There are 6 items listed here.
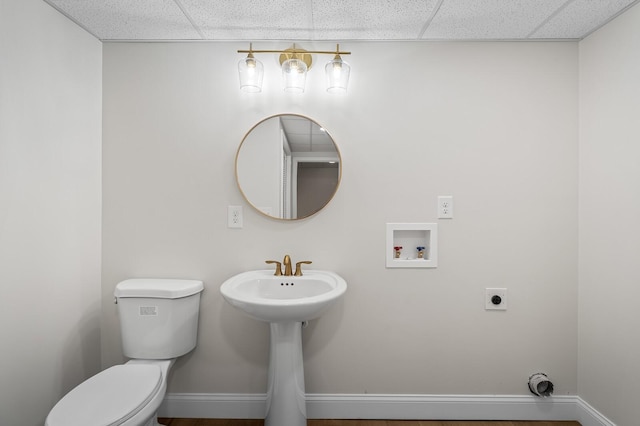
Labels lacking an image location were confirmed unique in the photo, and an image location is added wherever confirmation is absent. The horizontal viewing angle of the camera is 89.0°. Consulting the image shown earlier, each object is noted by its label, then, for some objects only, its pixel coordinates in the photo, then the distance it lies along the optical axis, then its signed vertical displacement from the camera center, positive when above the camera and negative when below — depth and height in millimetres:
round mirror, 1796 +245
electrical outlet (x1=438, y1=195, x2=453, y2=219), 1806 +29
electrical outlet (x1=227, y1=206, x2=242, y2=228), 1820 -27
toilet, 1322 -639
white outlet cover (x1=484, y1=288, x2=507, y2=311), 1808 -481
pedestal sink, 1353 -436
